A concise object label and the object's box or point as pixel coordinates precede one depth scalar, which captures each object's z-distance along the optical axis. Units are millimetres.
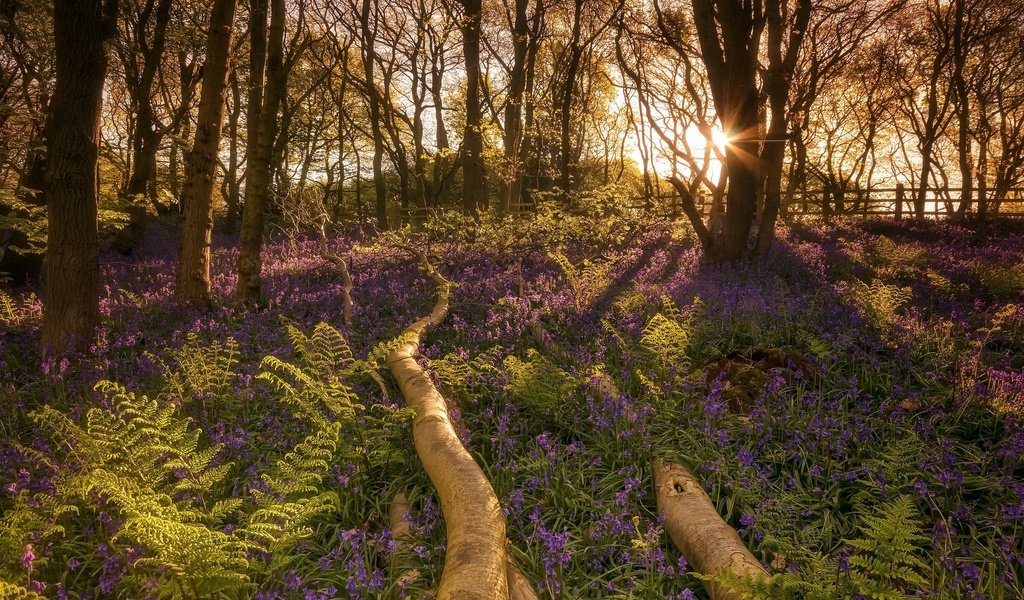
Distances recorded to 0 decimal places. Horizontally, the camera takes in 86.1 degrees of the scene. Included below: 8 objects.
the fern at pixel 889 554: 2135
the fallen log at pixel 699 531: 2534
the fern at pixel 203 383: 4559
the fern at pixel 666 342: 4793
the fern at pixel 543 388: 4422
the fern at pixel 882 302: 5969
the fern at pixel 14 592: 2036
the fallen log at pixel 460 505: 2201
